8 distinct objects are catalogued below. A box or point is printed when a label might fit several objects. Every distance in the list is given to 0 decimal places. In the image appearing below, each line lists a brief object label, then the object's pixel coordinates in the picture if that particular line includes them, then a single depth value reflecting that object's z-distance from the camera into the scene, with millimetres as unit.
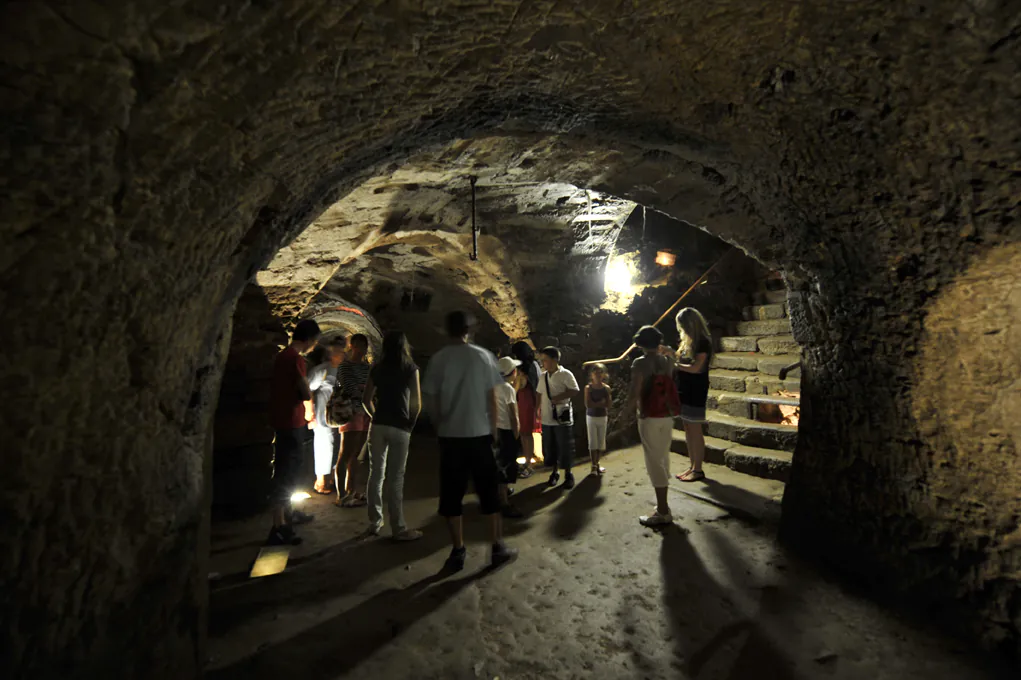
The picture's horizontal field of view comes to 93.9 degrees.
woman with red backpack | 3584
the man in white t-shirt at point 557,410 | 4758
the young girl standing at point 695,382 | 4477
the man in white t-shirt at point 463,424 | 2926
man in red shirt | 3424
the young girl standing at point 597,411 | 4996
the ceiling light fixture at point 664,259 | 9211
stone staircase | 4660
